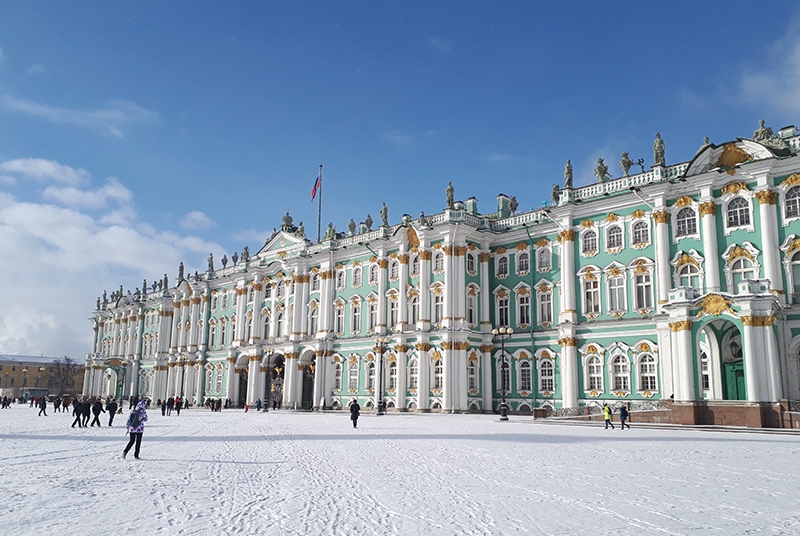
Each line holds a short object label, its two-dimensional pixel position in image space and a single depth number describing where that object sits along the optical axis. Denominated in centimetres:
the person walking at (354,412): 3106
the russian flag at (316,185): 6538
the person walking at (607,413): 3041
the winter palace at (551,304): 3416
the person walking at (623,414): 2964
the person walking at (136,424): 1744
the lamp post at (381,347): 4750
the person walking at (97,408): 3183
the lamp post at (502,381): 3656
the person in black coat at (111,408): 3347
